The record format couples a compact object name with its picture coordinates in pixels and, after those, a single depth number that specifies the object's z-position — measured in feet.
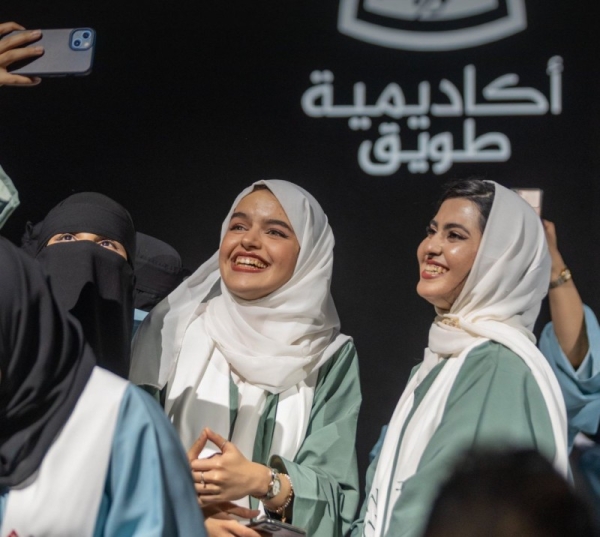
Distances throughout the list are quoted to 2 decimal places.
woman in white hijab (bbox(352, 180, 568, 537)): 14.65
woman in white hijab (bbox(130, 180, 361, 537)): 17.30
